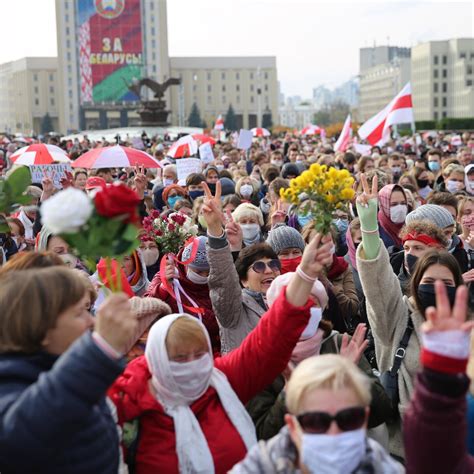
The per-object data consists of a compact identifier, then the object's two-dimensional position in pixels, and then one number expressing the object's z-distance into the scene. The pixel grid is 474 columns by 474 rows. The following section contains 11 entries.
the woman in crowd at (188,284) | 5.30
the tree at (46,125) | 119.12
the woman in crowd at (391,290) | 3.93
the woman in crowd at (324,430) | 2.43
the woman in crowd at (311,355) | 3.38
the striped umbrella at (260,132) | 33.47
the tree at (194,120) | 111.56
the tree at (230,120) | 116.12
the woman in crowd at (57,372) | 2.36
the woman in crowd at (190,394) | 3.04
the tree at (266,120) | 114.44
